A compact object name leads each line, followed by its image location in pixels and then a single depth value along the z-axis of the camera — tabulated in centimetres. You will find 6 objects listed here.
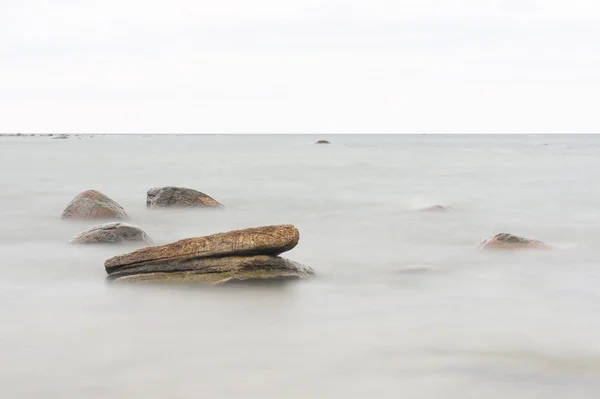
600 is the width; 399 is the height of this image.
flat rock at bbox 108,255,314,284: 1190
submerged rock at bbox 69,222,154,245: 1555
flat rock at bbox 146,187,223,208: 2234
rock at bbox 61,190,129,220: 2006
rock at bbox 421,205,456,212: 2422
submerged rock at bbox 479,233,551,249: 1590
